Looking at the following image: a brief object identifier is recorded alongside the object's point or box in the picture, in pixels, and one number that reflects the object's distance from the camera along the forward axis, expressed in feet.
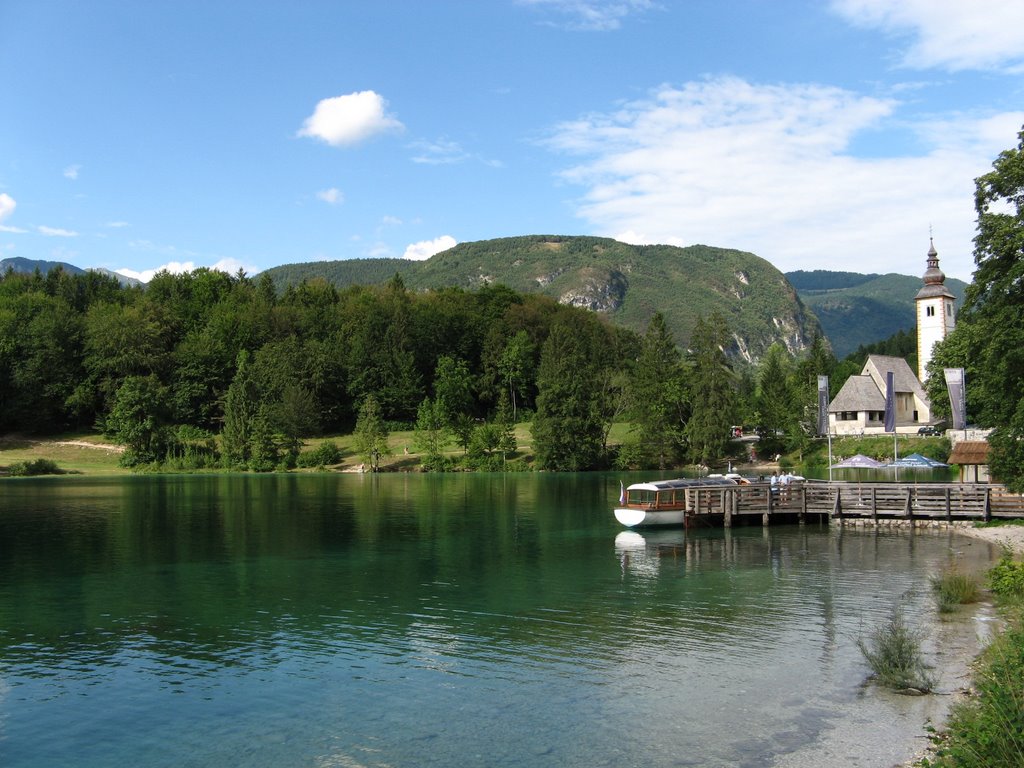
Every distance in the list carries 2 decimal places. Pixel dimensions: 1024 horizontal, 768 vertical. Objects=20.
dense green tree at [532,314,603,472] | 310.04
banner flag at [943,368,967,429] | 169.07
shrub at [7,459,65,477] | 294.66
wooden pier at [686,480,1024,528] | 143.13
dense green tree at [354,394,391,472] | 310.24
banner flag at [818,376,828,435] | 211.61
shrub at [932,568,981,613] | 78.33
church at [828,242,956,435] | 344.49
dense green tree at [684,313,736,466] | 307.37
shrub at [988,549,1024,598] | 72.02
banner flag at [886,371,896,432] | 215.10
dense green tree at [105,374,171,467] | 320.50
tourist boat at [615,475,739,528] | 148.05
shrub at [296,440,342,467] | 320.91
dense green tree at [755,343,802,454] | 326.85
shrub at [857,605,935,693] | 55.06
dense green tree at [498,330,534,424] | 400.67
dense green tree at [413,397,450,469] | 315.58
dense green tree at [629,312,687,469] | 318.24
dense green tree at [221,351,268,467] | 322.34
